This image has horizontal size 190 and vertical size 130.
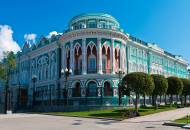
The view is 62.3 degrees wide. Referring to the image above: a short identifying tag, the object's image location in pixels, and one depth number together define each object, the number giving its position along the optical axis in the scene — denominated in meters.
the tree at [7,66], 29.45
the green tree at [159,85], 24.13
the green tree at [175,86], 27.89
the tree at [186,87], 31.19
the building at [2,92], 44.00
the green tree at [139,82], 19.45
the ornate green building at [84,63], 28.79
